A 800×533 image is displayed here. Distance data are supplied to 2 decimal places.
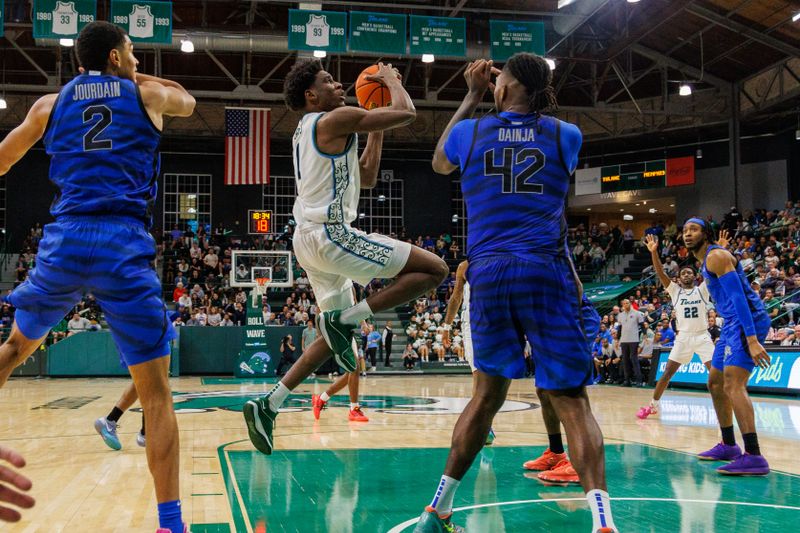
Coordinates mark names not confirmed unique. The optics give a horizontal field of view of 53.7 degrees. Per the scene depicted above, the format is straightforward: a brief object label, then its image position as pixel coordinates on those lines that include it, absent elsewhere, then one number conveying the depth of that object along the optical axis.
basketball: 5.56
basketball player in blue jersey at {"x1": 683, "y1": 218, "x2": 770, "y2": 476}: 5.64
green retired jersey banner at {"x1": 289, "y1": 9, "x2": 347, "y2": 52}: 17.17
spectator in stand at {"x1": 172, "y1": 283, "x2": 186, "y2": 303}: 23.88
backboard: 22.64
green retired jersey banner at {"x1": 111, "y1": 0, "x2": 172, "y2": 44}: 16.39
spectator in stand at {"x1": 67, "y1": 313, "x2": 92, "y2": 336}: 19.45
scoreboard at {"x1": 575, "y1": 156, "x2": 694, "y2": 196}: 31.30
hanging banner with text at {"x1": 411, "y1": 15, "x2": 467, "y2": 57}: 17.73
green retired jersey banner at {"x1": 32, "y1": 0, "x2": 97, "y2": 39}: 15.98
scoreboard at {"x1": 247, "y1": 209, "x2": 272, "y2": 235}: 23.20
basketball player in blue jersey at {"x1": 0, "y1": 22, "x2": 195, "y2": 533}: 3.13
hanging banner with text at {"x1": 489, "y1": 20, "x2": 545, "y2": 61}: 17.83
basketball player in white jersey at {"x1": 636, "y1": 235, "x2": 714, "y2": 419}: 9.85
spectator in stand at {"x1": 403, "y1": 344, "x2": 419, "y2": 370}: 21.47
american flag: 23.88
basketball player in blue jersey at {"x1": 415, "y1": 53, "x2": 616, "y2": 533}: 3.29
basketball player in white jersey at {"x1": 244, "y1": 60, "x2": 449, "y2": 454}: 4.65
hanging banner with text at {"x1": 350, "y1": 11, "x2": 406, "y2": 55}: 17.41
